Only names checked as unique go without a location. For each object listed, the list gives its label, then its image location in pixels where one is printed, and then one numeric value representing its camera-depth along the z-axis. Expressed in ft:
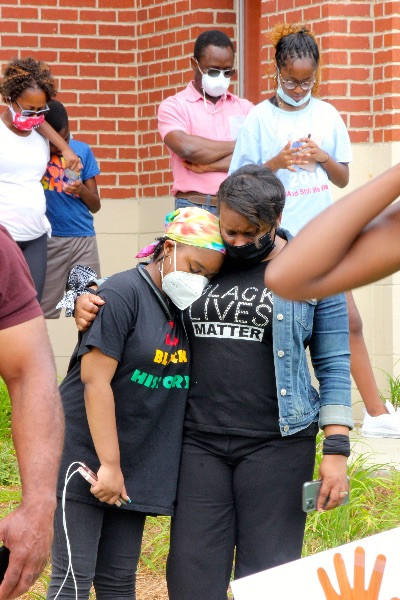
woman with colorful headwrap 19.51
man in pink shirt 34.78
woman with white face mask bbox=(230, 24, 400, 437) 30.47
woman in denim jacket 19.64
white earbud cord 19.54
